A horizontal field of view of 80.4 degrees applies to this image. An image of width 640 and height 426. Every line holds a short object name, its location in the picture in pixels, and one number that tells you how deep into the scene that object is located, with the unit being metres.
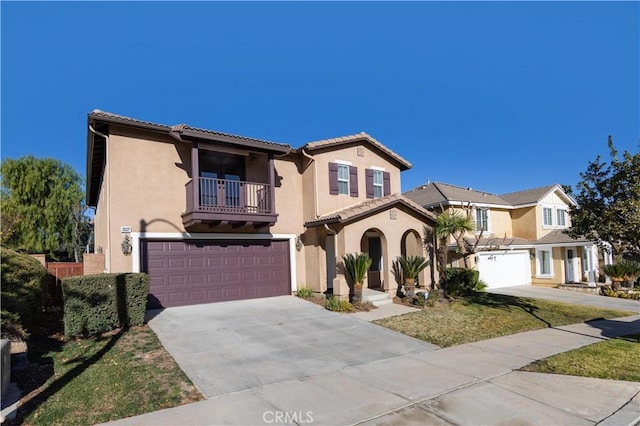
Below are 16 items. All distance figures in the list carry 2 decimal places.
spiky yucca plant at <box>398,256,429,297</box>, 15.06
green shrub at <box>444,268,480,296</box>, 18.17
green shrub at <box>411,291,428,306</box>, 14.23
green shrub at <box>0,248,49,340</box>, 7.30
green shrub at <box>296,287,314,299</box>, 15.14
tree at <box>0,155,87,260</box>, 29.19
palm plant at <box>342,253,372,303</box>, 13.76
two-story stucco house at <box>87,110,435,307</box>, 12.38
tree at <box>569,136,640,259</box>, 9.75
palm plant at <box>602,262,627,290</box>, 21.48
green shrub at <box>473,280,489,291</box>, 20.34
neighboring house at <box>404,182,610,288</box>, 22.78
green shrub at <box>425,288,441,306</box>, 14.27
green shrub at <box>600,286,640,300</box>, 19.59
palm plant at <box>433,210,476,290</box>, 16.34
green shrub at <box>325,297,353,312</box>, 13.00
